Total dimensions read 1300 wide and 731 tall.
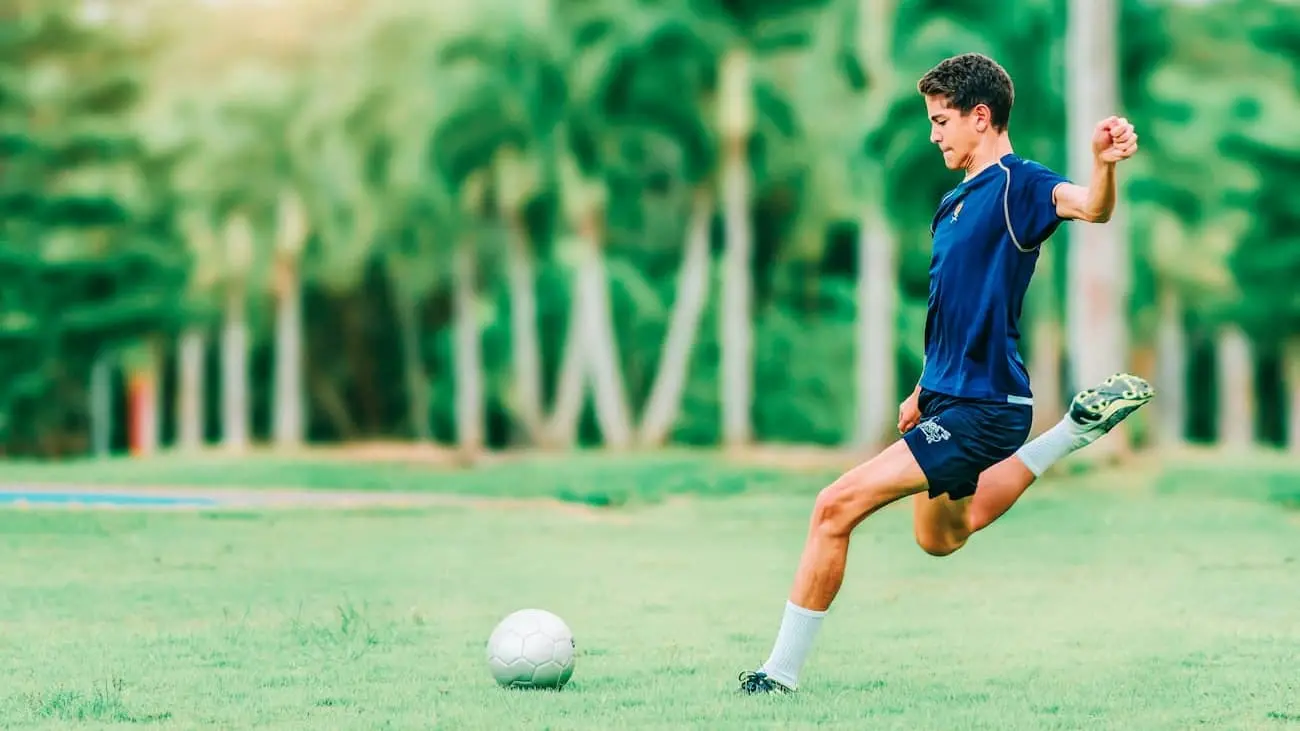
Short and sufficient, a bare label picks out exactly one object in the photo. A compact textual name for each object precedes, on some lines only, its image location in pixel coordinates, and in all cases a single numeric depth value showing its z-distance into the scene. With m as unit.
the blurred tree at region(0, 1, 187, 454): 80.50
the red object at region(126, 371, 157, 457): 104.11
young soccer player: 14.22
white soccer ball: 14.77
